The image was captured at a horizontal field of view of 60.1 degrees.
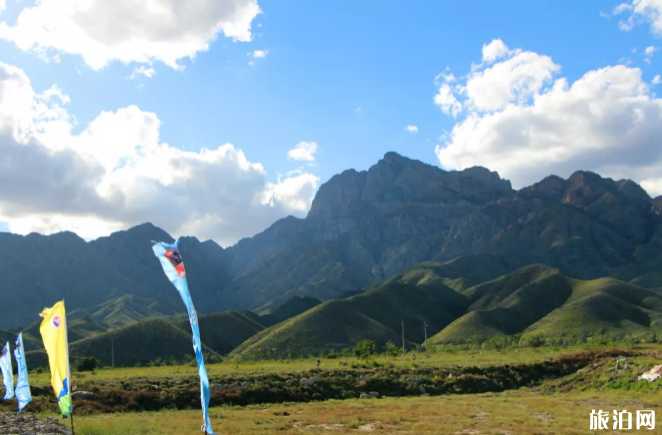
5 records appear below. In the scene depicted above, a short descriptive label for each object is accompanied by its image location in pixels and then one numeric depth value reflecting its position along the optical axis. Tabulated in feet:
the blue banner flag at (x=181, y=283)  42.45
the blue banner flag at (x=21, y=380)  78.69
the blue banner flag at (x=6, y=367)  87.97
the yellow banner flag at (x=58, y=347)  52.49
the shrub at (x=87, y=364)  243.40
